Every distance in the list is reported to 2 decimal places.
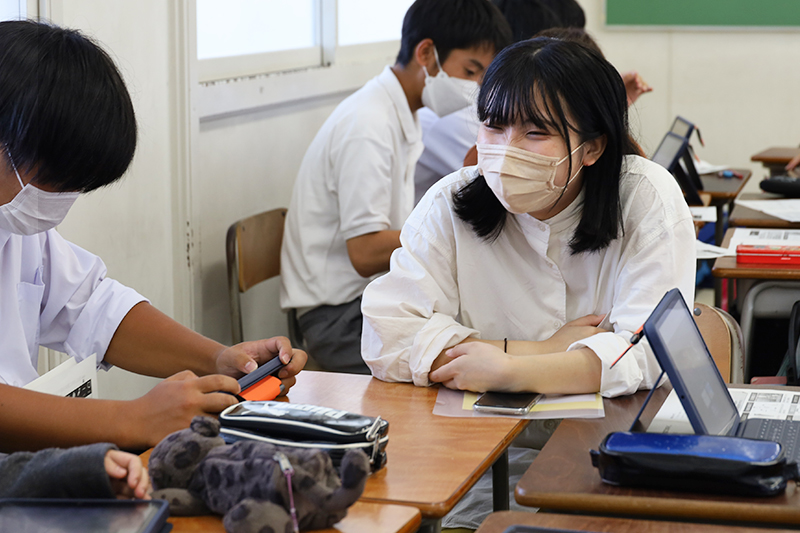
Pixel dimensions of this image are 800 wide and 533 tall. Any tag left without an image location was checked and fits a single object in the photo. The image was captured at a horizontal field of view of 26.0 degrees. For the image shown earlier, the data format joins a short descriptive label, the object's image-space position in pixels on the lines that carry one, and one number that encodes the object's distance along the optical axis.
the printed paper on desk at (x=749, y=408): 2.40
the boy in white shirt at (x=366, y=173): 3.61
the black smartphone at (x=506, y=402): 2.47
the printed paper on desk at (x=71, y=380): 2.40
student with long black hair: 2.58
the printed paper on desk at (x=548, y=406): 2.47
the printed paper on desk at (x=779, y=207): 4.18
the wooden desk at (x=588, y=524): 2.12
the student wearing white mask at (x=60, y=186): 2.33
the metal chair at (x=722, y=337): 2.69
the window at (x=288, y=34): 4.17
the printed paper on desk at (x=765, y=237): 3.67
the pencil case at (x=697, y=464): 2.17
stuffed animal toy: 2.07
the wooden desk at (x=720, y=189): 5.03
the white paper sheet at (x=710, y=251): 3.62
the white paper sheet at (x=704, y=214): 4.22
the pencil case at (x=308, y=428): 2.21
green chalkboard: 7.76
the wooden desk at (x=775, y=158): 5.98
